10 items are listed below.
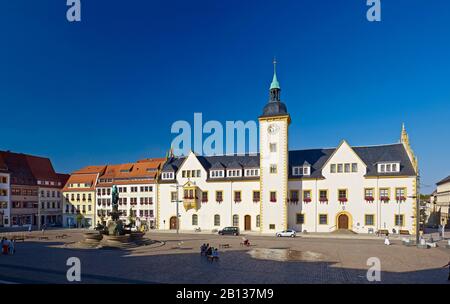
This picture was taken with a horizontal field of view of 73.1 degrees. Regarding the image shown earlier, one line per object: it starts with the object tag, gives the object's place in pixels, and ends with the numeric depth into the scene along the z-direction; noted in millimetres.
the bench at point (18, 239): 38675
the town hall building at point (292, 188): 47750
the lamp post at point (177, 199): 55941
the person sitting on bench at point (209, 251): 25100
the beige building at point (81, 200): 69188
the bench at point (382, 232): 45609
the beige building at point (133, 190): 62031
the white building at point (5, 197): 64562
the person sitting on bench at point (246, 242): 33838
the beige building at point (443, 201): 71462
